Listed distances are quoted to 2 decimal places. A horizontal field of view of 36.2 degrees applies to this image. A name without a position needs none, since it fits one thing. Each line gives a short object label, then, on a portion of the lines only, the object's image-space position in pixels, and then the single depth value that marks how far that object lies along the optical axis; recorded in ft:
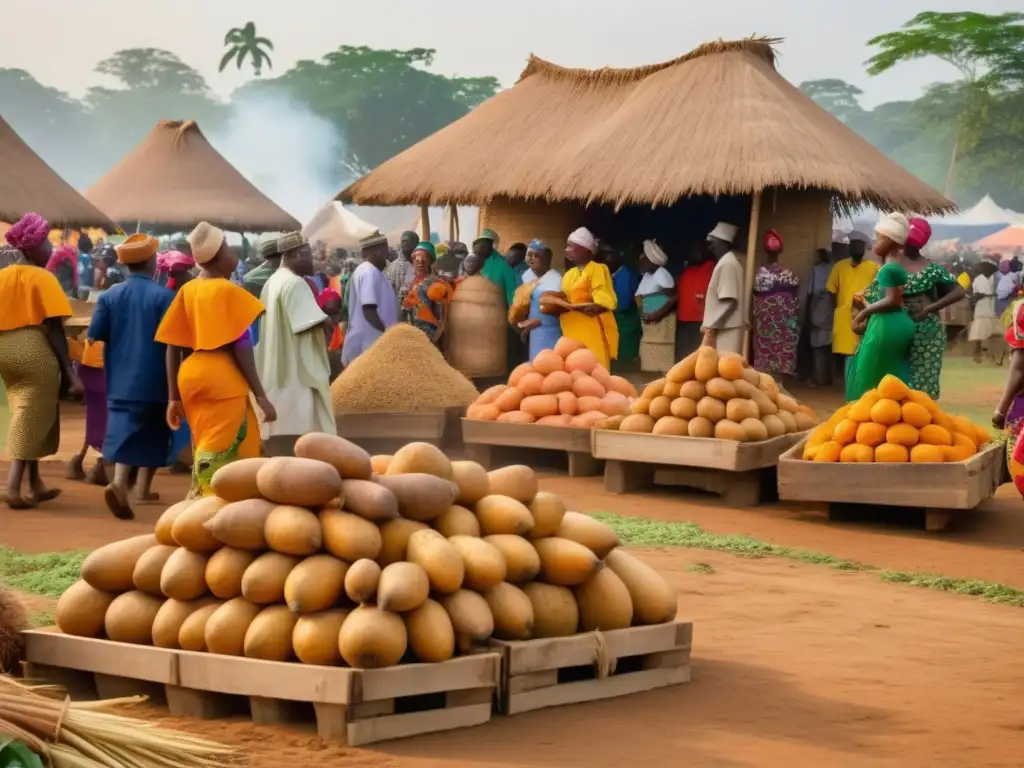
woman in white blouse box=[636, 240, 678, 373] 57.52
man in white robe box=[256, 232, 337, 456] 32.19
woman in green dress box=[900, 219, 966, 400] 34.91
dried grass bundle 11.86
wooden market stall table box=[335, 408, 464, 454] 39.68
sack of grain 47.78
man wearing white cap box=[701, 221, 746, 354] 47.96
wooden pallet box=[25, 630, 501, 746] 15.93
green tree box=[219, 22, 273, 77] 271.08
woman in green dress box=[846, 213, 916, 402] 34.22
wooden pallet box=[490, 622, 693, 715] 17.15
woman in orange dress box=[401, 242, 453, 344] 47.11
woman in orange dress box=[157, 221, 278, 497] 26.37
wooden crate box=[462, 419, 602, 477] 37.78
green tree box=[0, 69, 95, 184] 415.64
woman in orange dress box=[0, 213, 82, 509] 31.45
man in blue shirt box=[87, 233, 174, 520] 30.73
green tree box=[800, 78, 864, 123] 442.91
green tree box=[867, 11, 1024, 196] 166.40
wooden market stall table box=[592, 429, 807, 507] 33.77
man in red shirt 57.62
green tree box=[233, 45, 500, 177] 268.00
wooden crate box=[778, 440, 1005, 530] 30.58
